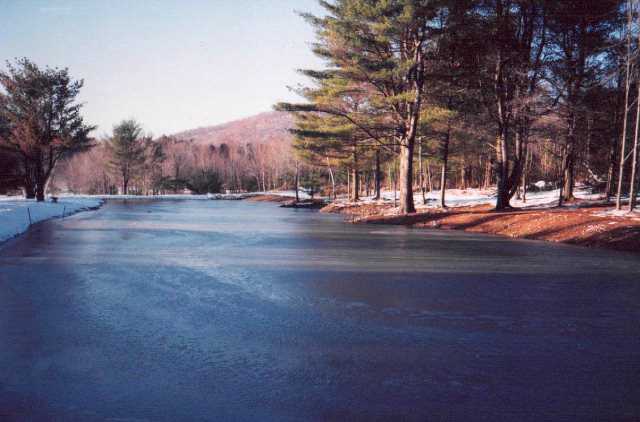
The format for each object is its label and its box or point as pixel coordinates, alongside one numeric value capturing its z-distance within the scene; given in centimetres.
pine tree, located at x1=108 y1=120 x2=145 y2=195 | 7369
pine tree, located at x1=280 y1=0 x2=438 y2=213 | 2195
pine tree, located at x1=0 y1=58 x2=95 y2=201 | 3841
